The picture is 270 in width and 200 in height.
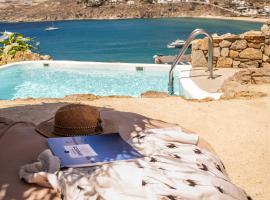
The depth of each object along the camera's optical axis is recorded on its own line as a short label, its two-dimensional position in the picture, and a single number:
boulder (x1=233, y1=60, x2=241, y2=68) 9.38
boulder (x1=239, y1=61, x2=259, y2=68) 9.26
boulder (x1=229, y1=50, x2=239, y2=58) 9.29
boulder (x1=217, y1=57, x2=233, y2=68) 9.39
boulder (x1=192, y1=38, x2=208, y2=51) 9.32
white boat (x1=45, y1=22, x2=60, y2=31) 83.38
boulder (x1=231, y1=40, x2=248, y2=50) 9.18
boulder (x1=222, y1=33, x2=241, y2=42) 9.15
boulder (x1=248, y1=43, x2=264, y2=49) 9.10
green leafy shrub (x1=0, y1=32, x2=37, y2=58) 14.00
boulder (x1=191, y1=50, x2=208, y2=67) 9.39
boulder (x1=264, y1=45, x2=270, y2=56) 9.03
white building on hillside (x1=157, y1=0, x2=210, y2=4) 98.25
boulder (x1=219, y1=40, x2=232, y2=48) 9.27
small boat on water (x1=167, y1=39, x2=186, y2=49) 38.80
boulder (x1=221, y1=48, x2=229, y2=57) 9.29
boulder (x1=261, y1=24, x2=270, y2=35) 9.02
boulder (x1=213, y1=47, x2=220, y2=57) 9.36
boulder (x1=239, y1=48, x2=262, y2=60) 9.18
